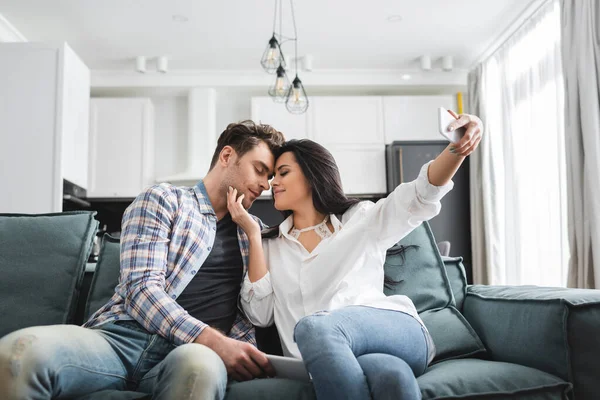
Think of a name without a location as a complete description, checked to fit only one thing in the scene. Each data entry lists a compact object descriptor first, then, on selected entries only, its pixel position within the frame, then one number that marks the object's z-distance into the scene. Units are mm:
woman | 1192
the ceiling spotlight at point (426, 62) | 5492
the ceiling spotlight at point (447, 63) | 5518
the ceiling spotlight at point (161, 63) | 5375
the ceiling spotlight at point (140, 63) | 5391
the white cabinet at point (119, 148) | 5637
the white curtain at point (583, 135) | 3451
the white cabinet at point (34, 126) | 4184
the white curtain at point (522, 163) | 4180
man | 1149
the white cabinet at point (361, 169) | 5715
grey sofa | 1305
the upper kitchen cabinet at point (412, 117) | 5840
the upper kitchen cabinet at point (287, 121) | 5797
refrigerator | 5492
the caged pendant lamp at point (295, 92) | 3770
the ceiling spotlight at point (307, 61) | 5352
